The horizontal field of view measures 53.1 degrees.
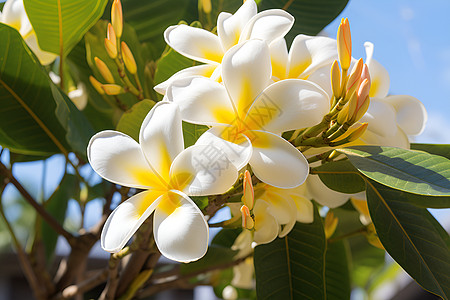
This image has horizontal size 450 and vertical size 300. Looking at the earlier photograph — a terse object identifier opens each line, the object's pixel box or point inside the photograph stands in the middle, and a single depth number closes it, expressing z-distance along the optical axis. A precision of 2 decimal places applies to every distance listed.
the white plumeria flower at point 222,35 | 0.43
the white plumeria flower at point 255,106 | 0.36
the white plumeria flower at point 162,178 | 0.34
